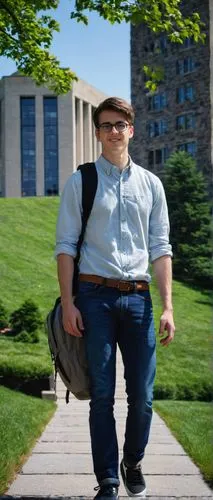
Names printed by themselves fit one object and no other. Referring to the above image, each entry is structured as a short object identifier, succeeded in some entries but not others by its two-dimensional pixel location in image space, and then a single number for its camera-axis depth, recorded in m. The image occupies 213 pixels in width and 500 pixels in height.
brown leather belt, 3.61
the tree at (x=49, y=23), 6.49
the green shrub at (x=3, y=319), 17.44
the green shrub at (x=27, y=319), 16.47
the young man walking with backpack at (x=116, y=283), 3.58
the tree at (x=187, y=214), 31.64
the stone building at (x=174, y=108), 41.31
